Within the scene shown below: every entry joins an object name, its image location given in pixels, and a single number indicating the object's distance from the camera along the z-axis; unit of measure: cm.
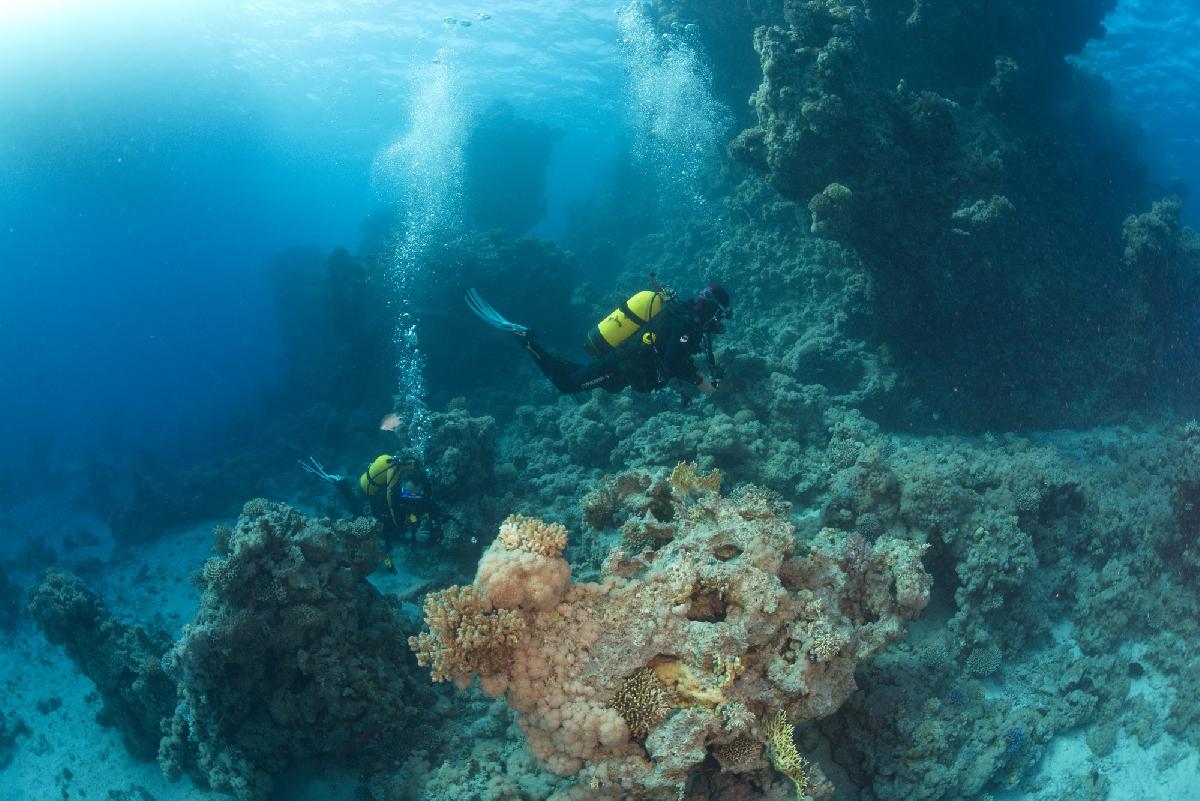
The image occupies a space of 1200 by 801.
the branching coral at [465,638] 407
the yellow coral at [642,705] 399
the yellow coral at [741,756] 411
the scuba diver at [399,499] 922
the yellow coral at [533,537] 442
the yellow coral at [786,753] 399
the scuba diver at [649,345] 711
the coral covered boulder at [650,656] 394
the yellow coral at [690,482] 623
